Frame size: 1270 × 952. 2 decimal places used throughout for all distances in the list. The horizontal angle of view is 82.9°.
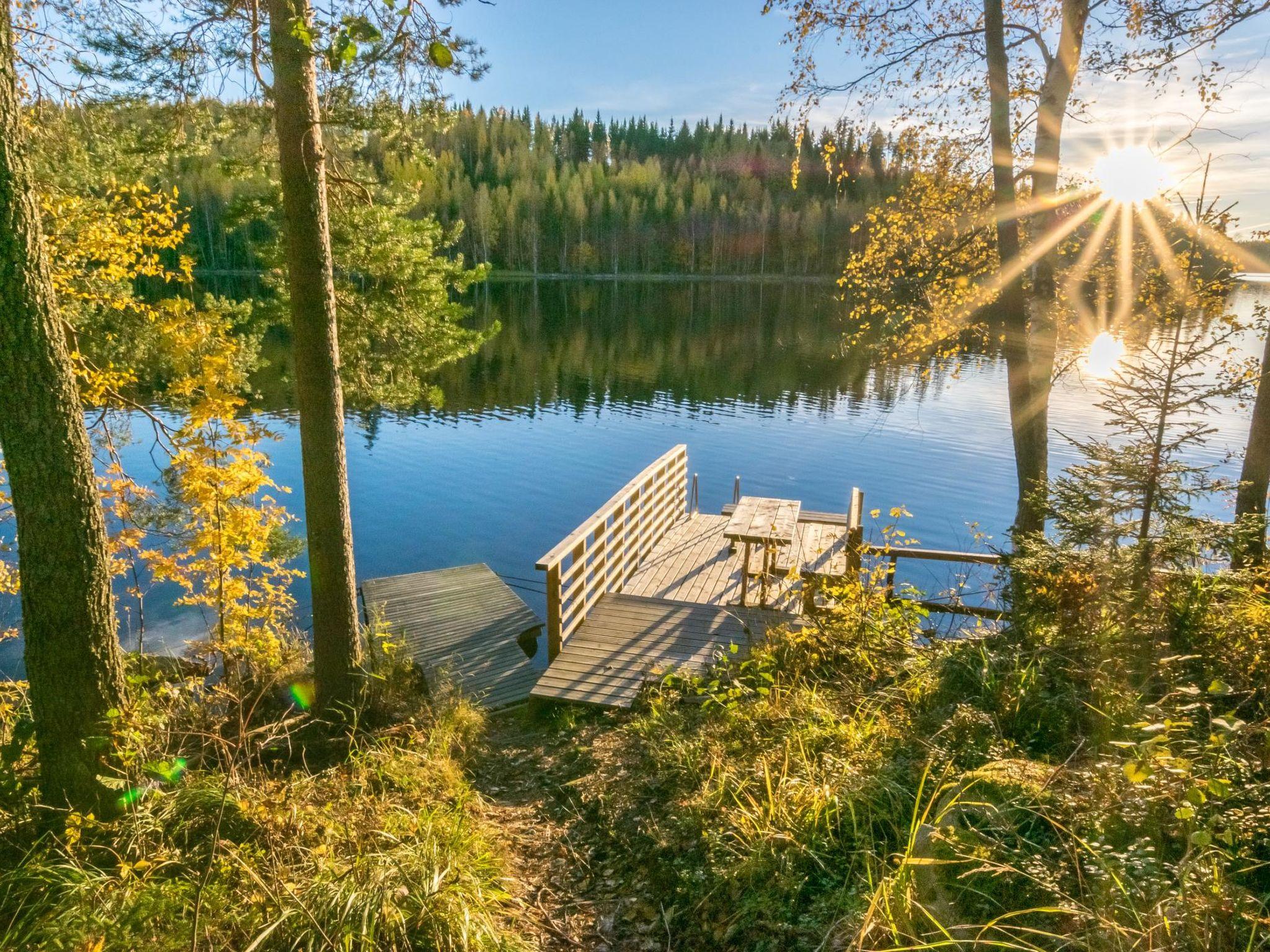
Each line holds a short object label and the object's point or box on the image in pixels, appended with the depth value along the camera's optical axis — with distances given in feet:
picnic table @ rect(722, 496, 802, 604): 26.81
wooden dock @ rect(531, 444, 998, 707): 22.91
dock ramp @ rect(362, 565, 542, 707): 27.14
